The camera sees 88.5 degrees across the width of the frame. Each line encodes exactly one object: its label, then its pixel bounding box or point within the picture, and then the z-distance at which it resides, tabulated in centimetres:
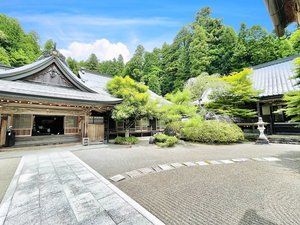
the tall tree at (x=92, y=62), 4155
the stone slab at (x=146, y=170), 444
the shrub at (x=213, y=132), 950
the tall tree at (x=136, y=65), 3300
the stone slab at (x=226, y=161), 546
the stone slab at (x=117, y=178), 388
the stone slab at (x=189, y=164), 520
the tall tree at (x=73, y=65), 3516
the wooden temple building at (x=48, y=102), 805
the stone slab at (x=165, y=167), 478
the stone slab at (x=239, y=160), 571
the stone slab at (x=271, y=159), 563
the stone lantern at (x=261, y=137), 934
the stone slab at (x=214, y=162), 537
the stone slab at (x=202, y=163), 524
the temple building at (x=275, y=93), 1079
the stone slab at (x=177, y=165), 498
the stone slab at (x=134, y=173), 419
